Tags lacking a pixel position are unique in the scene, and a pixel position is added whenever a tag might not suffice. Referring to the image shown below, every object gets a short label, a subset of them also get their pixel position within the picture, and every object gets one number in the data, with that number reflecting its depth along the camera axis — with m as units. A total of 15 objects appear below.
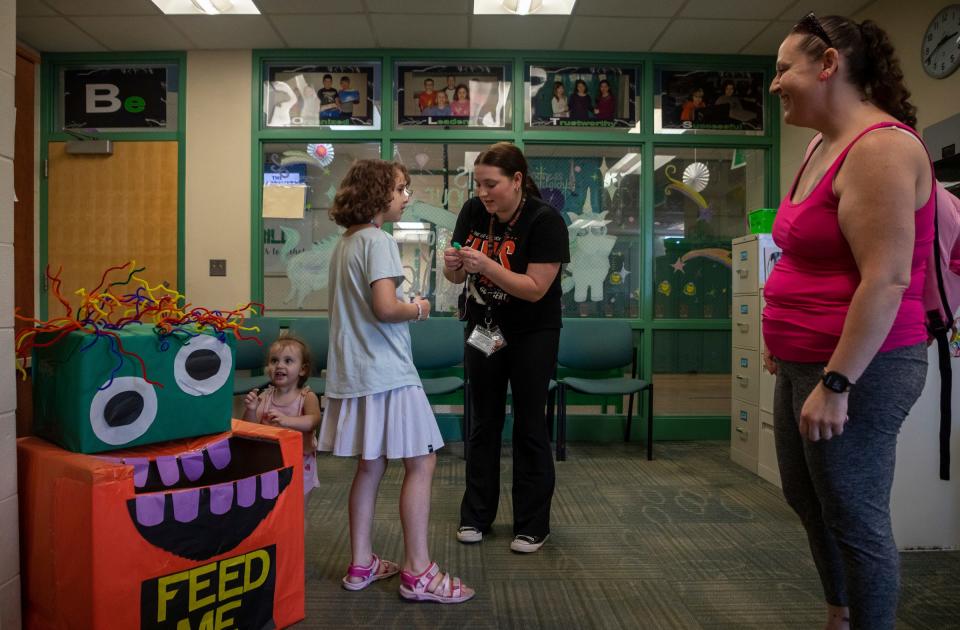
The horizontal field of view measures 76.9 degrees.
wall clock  2.80
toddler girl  2.10
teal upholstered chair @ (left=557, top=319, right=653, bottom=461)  3.91
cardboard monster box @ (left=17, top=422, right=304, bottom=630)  1.13
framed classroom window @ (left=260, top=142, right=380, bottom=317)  4.11
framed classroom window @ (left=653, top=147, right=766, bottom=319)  4.23
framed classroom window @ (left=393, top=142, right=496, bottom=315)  4.15
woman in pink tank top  0.98
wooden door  4.03
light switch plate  4.06
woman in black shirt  2.04
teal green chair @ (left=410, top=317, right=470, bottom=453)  3.84
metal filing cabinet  3.18
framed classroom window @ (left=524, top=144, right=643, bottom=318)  4.18
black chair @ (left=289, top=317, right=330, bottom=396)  3.81
